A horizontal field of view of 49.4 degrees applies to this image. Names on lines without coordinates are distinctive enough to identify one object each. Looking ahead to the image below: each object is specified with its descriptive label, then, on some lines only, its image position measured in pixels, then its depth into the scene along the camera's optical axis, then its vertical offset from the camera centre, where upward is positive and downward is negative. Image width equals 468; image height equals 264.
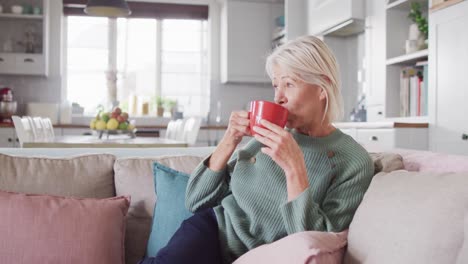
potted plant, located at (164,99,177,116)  6.74 +0.26
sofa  0.86 -0.16
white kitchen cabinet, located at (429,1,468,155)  3.00 +0.30
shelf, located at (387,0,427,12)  3.70 +0.90
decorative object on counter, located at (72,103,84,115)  6.54 +0.18
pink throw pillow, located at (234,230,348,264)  0.89 -0.23
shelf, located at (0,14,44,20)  6.08 +1.29
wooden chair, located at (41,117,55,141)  4.43 -0.04
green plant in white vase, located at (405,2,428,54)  3.65 +0.69
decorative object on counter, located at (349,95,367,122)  4.42 +0.11
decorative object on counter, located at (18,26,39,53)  6.24 +1.02
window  6.64 +0.83
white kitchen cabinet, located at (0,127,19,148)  5.82 -0.16
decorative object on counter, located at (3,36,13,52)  6.23 +0.97
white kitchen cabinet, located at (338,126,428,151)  3.24 -0.07
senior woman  1.20 -0.12
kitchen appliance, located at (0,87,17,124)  5.90 +0.21
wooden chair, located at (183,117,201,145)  3.63 -0.04
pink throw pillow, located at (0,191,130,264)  1.44 -0.31
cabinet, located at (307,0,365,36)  4.23 +0.97
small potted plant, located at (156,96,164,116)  6.67 +0.24
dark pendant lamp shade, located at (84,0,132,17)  4.41 +1.02
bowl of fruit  3.79 +0.00
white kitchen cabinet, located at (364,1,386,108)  3.96 +0.53
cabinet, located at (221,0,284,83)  6.44 +1.13
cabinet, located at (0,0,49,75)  6.11 +1.07
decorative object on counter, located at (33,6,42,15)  6.14 +1.37
